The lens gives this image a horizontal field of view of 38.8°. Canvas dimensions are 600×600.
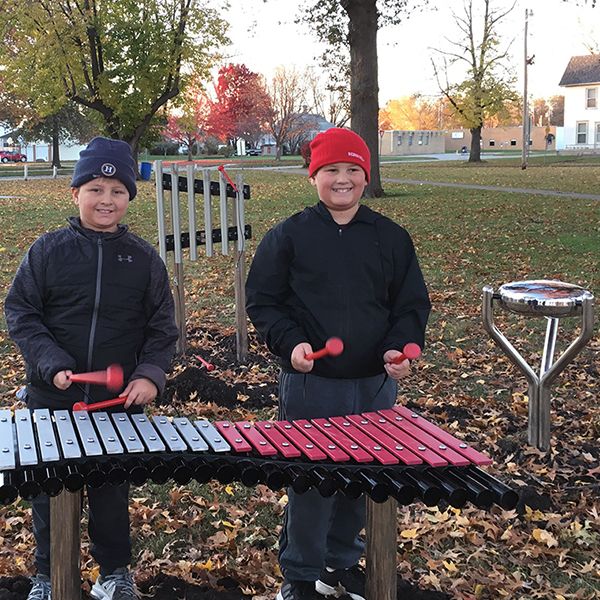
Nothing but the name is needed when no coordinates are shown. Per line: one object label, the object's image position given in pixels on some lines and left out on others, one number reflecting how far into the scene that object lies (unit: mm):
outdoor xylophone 2963
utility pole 40281
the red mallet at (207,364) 7543
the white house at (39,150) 78438
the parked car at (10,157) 70062
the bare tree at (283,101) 67688
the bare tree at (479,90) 50875
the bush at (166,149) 69562
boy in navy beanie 3525
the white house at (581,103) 75000
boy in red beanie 3559
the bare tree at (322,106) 67569
